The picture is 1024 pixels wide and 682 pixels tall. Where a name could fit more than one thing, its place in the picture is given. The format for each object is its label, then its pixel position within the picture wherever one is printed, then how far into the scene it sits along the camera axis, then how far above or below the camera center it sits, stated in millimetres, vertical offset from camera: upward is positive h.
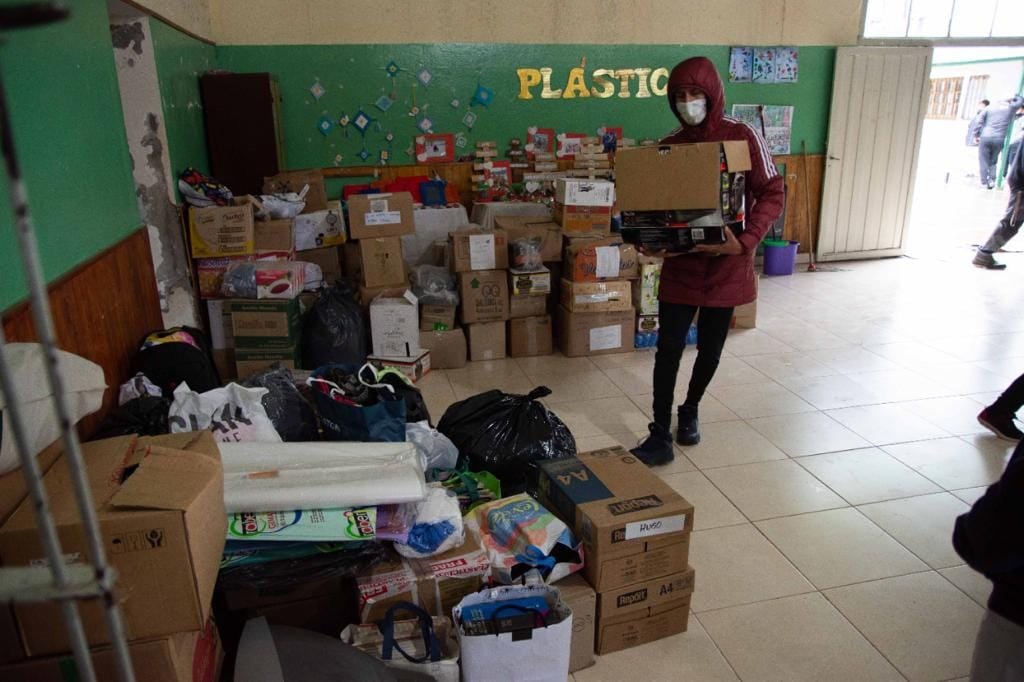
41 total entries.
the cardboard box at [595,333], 4105 -1159
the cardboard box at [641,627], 1864 -1297
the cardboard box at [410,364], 3738 -1196
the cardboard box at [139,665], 1209 -889
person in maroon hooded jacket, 2514 -534
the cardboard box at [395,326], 3770 -1008
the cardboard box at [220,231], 3412 -451
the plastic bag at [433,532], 1751 -975
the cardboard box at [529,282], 4051 -849
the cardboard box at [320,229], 4152 -550
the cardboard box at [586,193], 4223 -369
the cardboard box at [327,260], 4238 -738
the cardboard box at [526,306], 4125 -1003
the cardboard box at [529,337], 4160 -1190
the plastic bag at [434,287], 3994 -856
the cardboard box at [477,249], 3965 -649
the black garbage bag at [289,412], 2332 -902
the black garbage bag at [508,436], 2336 -1004
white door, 6098 -216
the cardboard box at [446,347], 3965 -1181
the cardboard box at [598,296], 4043 -934
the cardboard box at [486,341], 4082 -1186
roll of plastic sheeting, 1620 -817
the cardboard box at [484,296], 4012 -916
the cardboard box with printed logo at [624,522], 1801 -992
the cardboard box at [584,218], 4266 -524
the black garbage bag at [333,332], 3539 -974
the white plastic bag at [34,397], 1292 -490
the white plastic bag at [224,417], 2064 -810
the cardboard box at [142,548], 1181 -674
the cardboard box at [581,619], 1788 -1207
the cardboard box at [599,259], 4035 -726
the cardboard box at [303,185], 4352 -306
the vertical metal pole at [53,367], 565 -186
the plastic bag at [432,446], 2241 -982
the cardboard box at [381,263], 3891 -700
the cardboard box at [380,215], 3881 -447
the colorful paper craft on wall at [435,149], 5512 -131
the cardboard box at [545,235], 4160 -598
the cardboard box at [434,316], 4004 -1013
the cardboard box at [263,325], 3344 -879
